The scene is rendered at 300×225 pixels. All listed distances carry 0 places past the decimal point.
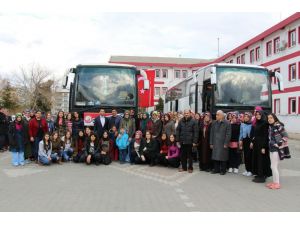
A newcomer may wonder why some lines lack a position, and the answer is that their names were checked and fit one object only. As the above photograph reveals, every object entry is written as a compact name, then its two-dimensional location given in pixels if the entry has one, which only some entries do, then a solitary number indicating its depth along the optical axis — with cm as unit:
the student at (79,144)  865
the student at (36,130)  874
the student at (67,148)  874
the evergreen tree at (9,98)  4315
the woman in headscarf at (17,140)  825
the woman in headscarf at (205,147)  767
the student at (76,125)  889
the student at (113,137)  897
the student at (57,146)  850
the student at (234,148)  742
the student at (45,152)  820
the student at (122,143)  876
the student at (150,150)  831
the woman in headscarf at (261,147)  644
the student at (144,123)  926
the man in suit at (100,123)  895
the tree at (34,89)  4427
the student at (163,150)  816
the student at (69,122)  899
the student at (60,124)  902
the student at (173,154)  801
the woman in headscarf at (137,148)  847
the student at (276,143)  600
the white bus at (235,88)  963
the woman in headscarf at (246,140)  726
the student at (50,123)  926
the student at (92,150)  834
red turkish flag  987
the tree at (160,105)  3640
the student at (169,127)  865
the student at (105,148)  840
